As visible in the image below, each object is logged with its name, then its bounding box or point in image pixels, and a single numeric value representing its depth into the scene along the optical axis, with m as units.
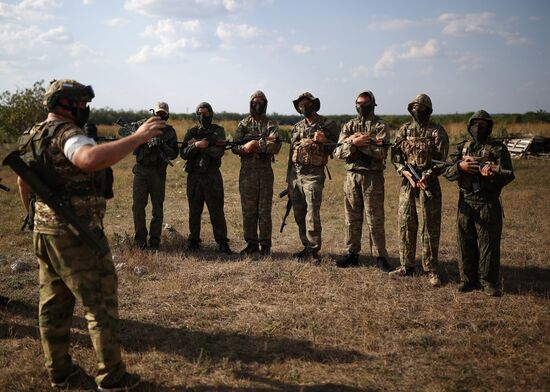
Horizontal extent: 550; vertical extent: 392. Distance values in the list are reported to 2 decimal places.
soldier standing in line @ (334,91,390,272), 6.61
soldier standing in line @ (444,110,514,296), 5.67
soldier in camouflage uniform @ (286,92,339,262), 7.05
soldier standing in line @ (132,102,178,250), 7.57
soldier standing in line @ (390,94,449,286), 6.17
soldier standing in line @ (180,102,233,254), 7.67
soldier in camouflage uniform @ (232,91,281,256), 7.55
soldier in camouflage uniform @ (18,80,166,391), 3.40
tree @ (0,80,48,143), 23.02
